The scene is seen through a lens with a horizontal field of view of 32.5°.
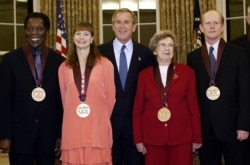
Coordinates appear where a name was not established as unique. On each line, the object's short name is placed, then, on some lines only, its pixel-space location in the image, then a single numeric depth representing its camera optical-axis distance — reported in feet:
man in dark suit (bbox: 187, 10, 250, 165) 11.76
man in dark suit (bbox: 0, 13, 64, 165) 11.37
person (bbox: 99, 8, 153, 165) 12.22
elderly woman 11.49
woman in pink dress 10.74
